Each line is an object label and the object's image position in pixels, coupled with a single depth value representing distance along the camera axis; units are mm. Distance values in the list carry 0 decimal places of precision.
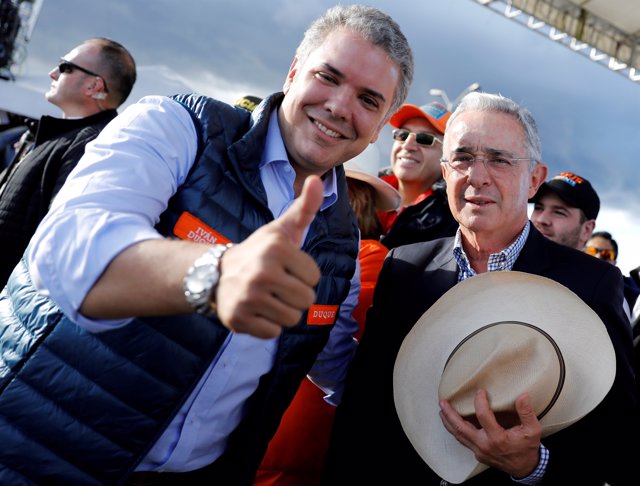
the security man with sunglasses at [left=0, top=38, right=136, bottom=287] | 2645
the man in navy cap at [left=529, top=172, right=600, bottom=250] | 3727
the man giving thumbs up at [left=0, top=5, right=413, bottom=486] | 878
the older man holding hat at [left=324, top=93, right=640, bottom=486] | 1513
